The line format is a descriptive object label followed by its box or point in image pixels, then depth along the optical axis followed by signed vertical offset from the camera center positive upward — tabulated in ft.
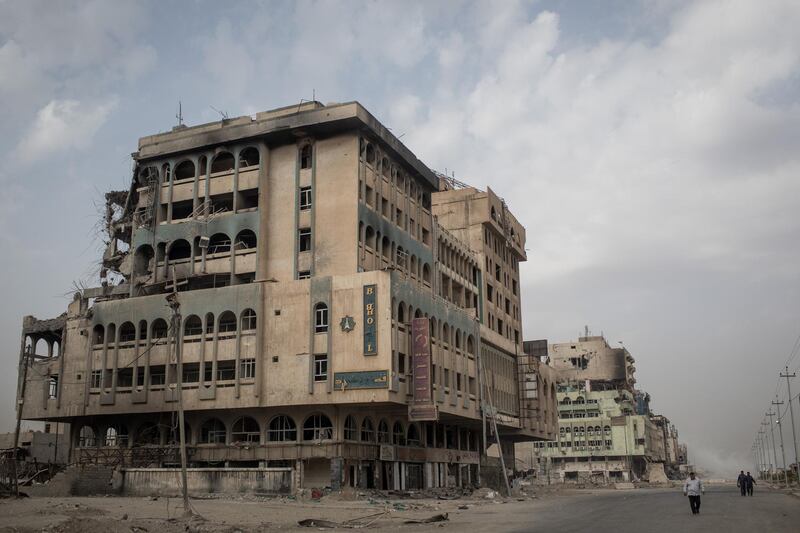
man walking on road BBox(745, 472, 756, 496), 177.14 -10.81
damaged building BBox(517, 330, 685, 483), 483.92 -0.79
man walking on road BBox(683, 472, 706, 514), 104.17 -7.38
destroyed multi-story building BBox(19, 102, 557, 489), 169.27 +26.52
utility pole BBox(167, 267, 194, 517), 92.27 +4.93
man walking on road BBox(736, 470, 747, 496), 177.78 -10.83
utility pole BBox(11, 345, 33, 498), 194.43 +17.08
